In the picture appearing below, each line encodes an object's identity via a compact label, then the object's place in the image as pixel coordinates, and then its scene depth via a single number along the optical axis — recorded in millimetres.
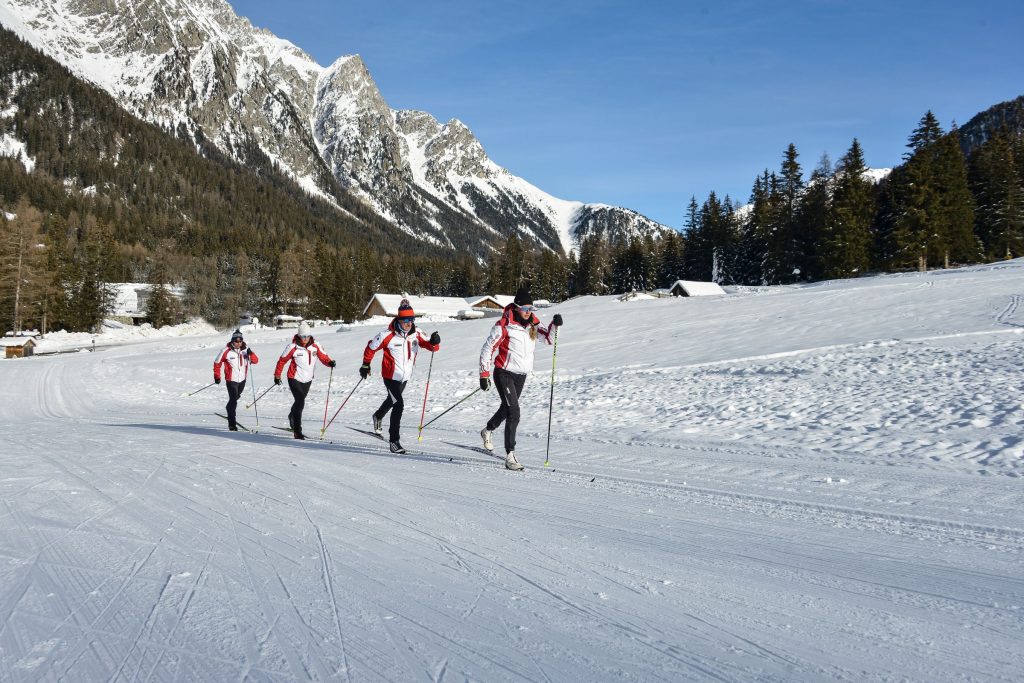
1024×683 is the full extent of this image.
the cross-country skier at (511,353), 7777
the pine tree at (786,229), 61000
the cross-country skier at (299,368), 11211
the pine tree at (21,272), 55375
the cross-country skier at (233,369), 12797
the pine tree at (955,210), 46562
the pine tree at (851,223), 50906
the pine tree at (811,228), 56656
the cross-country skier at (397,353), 9242
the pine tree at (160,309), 69438
